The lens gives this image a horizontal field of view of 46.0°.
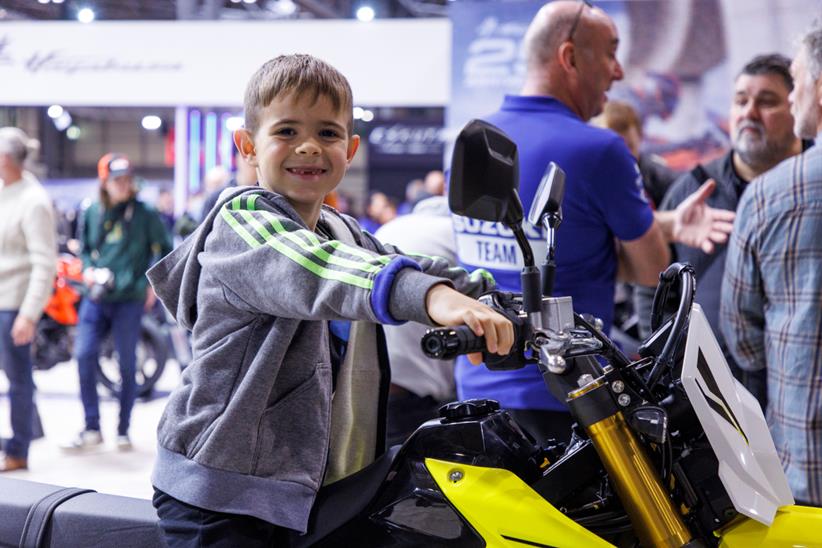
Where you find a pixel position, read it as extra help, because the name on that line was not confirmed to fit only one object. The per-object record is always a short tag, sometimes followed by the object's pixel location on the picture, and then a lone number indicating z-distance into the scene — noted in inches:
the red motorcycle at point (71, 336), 303.1
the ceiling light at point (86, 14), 386.0
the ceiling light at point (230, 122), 365.6
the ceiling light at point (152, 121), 701.3
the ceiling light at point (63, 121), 745.1
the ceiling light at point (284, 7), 599.8
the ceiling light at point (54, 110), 341.2
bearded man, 136.1
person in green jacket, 244.1
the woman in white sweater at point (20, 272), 208.5
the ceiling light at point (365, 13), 322.0
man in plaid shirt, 97.9
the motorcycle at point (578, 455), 51.6
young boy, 56.5
